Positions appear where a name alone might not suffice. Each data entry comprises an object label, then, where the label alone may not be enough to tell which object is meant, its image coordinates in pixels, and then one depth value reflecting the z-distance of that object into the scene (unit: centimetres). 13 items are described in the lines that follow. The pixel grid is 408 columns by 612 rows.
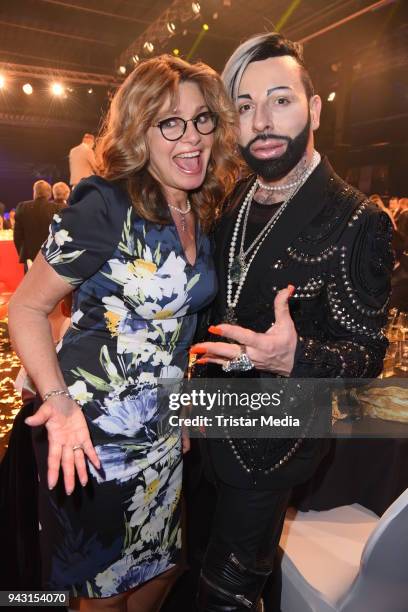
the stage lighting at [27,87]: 1162
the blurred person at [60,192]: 657
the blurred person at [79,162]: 446
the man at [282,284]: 112
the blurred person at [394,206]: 773
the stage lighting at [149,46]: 827
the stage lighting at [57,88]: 1161
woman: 115
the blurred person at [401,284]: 415
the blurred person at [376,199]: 726
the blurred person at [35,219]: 589
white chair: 111
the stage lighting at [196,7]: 643
